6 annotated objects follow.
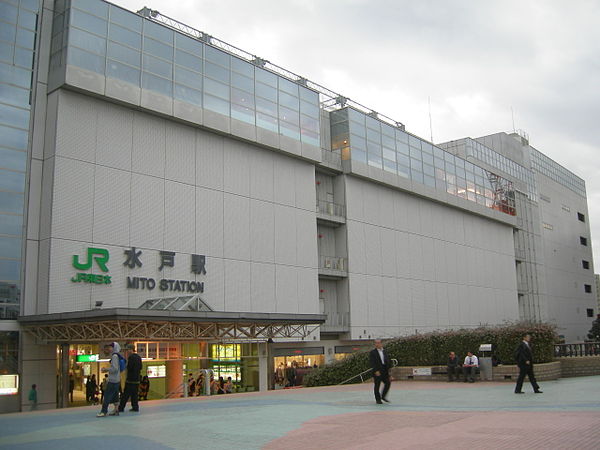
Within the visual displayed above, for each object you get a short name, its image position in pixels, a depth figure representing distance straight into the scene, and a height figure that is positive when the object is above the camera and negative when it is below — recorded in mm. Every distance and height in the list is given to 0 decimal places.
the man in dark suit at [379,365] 15547 -649
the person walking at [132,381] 14695 -879
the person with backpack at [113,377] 13766 -724
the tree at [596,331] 59922 +397
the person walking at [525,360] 16828 -628
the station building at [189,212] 26953 +7306
